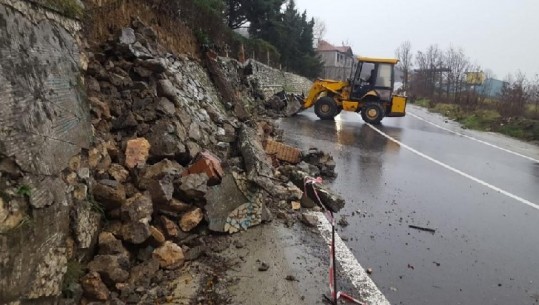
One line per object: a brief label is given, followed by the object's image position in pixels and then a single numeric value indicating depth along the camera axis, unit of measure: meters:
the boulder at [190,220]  4.29
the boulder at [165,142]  5.04
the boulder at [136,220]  3.79
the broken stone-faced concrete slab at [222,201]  4.53
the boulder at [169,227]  4.12
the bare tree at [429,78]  50.47
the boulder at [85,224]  3.42
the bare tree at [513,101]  22.27
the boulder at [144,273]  3.58
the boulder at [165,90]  6.03
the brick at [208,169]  4.75
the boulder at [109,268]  3.41
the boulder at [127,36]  6.18
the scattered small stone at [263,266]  4.04
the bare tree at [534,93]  23.89
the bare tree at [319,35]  83.66
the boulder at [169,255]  3.87
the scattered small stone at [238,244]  4.44
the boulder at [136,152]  4.65
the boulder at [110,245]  3.62
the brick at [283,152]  7.69
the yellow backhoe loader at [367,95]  16.62
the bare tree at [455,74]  43.47
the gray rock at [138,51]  6.07
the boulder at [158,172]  4.35
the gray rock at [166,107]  5.64
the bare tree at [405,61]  68.41
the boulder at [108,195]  3.89
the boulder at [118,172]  4.33
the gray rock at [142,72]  5.96
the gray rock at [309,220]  5.25
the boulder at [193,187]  4.43
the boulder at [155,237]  3.92
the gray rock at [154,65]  6.08
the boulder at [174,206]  4.27
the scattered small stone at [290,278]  3.90
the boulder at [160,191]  4.23
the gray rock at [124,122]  5.07
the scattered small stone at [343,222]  5.50
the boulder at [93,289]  3.26
